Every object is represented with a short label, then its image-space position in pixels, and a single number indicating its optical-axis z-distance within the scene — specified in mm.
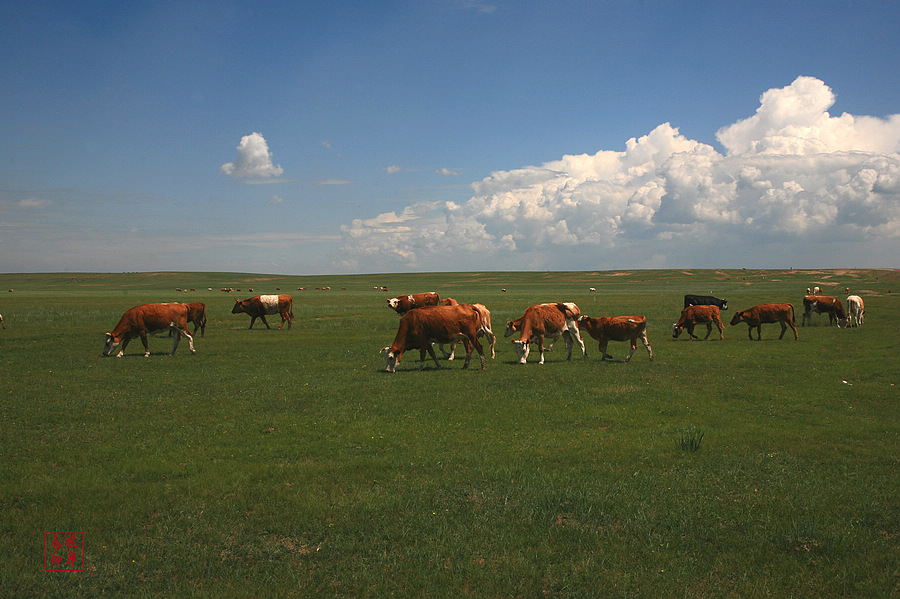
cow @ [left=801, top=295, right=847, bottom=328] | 36788
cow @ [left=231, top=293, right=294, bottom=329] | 39750
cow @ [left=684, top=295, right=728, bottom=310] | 51188
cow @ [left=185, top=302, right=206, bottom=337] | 31625
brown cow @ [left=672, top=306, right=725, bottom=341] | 30547
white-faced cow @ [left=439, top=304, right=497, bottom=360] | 23812
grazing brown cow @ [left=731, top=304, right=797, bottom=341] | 30719
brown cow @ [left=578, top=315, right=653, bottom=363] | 22625
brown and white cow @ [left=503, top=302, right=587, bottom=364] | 22078
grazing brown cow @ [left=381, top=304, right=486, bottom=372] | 19891
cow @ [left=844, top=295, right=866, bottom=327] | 36338
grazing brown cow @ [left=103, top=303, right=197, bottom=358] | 24648
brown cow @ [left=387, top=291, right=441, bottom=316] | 36375
